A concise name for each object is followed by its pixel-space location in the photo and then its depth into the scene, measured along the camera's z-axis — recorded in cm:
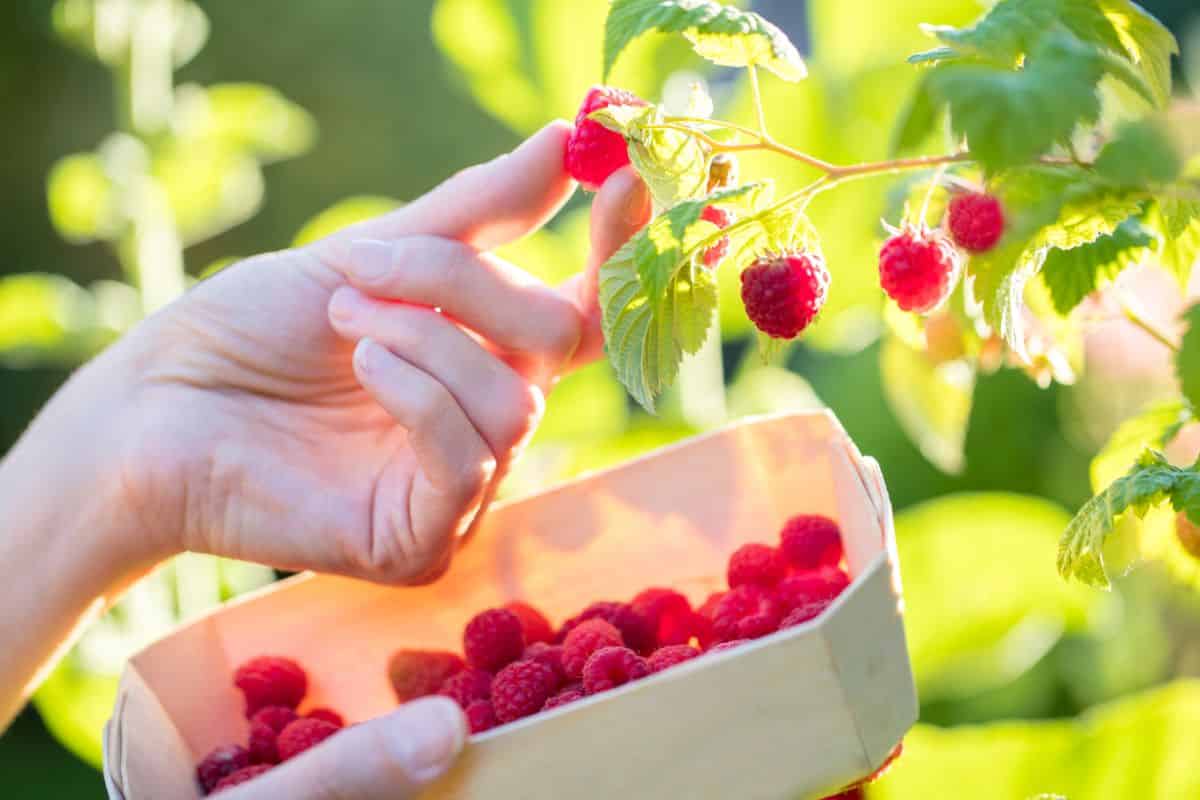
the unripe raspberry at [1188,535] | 74
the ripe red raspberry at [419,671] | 83
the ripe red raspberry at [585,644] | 79
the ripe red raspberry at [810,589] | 77
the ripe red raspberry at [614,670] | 76
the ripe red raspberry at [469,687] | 80
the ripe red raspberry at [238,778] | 79
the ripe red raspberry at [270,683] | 83
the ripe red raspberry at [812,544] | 80
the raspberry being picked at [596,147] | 77
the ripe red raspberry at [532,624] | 83
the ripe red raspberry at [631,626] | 81
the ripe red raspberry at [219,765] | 80
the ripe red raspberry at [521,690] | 78
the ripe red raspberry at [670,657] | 76
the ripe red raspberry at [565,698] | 77
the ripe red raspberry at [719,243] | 75
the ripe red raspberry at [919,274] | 75
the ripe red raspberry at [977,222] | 73
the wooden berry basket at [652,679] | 70
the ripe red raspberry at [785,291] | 74
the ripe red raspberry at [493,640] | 81
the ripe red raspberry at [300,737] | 80
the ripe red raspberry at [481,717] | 78
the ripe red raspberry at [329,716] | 83
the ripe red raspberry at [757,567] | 80
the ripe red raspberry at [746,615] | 77
